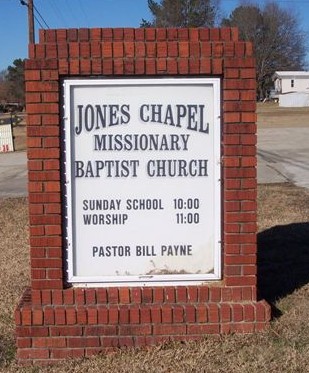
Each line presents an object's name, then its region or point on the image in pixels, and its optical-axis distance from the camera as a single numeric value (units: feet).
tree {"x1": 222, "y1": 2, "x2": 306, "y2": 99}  277.23
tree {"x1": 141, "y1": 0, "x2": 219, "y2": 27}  233.76
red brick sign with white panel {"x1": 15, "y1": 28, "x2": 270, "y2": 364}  13.91
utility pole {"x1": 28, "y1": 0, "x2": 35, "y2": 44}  99.11
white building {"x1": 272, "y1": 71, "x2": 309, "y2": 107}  277.23
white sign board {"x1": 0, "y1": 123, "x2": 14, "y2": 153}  91.81
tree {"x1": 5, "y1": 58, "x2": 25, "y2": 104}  313.73
